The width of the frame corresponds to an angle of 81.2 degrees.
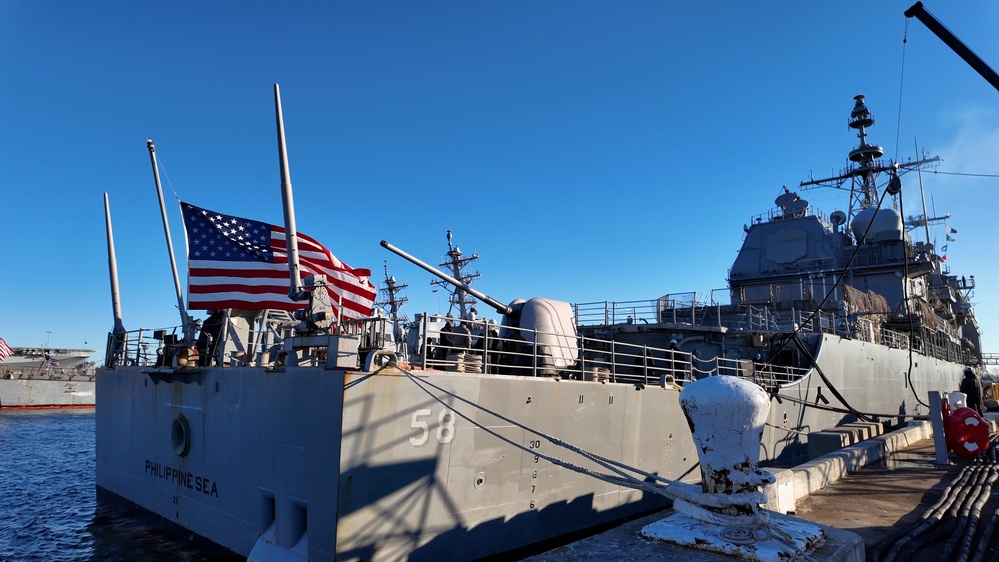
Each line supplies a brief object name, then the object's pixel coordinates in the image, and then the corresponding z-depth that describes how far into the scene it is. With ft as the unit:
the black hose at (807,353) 46.49
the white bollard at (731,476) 12.25
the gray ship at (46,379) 137.08
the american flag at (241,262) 31.70
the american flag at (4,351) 112.16
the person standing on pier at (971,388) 48.15
